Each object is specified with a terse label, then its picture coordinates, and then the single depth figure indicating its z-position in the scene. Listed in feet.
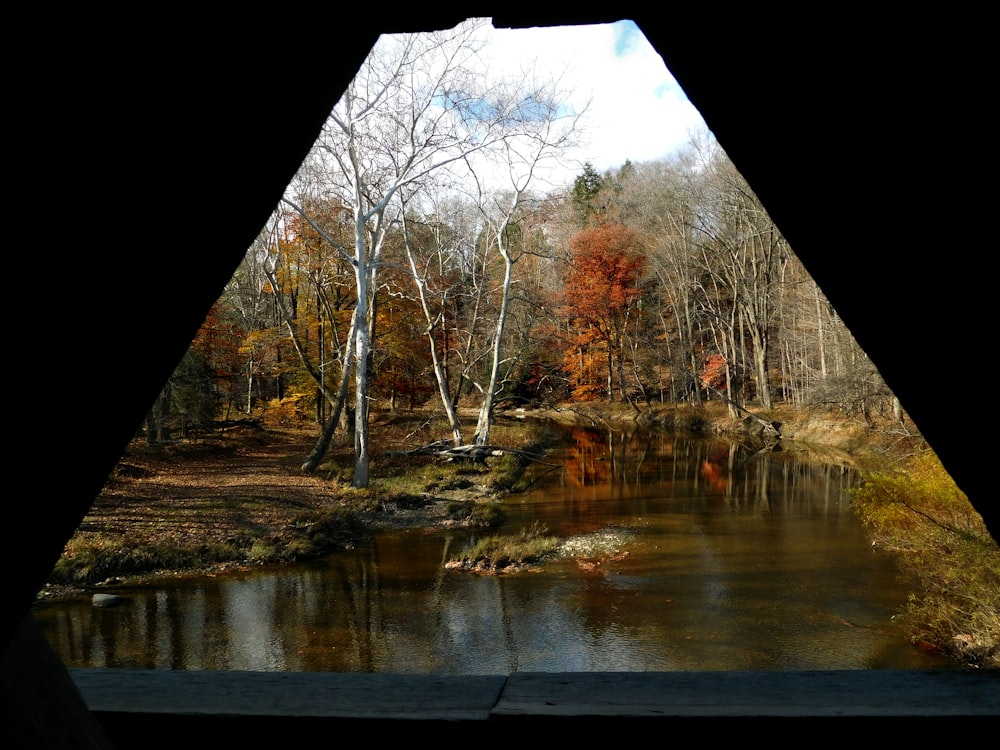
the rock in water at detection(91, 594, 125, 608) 33.36
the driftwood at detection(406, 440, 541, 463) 68.54
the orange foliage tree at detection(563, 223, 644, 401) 130.21
